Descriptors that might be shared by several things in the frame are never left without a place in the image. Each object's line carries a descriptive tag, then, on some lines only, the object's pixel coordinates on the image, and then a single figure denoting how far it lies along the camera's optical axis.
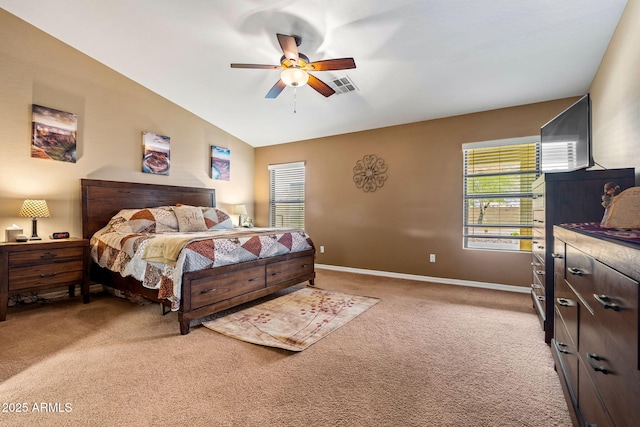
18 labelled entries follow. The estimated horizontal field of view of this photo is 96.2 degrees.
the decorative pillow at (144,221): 3.64
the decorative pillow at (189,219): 4.07
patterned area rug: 2.43
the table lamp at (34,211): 3.14
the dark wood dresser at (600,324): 0.74
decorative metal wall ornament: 4.85
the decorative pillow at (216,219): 4.43
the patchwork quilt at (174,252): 2.57
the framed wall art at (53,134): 3.34
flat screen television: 2.43
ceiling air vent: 3.54
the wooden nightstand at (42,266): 2.79
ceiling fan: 2.52
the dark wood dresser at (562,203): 2.07
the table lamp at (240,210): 5.50
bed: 2.60
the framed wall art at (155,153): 4.38
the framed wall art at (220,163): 5.39
